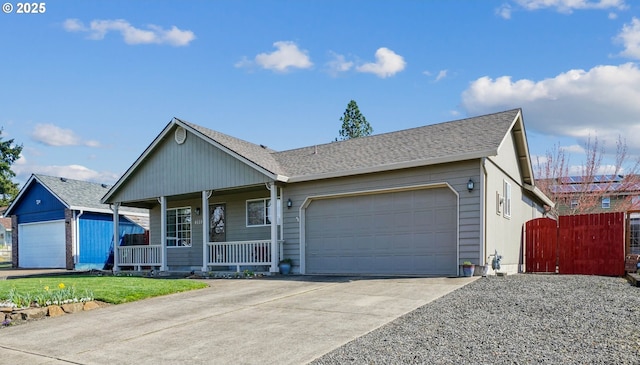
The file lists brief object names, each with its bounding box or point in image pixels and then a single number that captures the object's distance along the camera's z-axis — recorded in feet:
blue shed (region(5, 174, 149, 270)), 74.28
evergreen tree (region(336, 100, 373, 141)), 120.98
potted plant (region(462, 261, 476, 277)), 36.58
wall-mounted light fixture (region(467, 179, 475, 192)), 37.17
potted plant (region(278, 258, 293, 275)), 46.47
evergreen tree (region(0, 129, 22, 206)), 155.84
